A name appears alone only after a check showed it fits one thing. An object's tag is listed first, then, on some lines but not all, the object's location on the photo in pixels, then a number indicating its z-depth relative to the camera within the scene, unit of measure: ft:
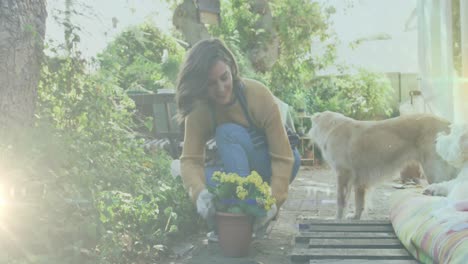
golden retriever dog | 15.16
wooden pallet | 9.14
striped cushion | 7.61
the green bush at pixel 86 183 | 9.94
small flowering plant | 11.12
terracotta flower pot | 11.37
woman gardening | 11.74
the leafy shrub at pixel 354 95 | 42.98
